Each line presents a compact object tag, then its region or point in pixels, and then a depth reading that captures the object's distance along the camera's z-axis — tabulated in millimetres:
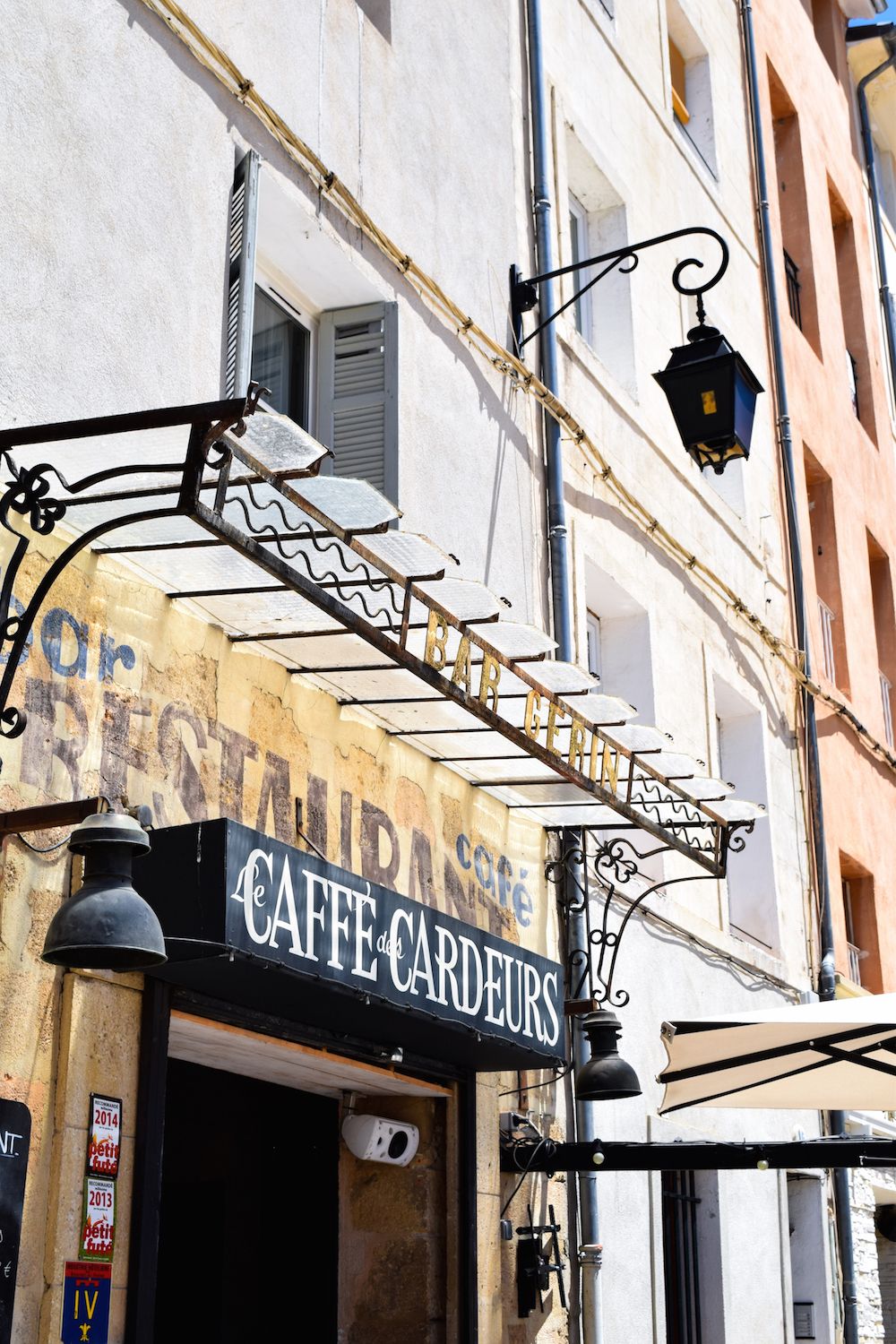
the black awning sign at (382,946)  5340
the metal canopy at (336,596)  4672
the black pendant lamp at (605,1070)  7293
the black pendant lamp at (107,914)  4156
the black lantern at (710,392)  8562
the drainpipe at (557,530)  8172
